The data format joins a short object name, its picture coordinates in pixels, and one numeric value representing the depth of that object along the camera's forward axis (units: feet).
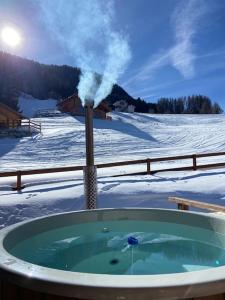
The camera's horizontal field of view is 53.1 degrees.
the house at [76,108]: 75.73
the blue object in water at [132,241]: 8.07
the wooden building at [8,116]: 62.93
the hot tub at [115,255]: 4.03
